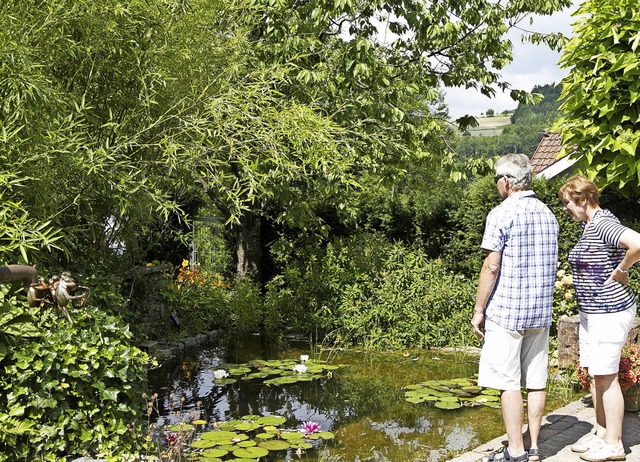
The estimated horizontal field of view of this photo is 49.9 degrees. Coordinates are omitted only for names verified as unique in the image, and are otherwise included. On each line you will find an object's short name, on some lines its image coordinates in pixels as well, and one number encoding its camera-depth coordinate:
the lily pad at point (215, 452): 4.58
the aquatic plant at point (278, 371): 6.76
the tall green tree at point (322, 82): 6.55
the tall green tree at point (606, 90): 5.46
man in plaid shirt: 3.91
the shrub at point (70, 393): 3.66
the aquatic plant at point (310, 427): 4.64
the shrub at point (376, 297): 8.41
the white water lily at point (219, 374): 6.34
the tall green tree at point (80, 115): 4.75
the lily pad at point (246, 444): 4.79
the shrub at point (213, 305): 9.20
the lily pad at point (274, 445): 4.77
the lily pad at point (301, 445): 4.84
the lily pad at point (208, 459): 4.49
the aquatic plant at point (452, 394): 5.90
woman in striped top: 4.12
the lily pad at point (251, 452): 4.59
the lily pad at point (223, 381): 6.65
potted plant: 4.96
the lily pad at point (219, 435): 4.92
